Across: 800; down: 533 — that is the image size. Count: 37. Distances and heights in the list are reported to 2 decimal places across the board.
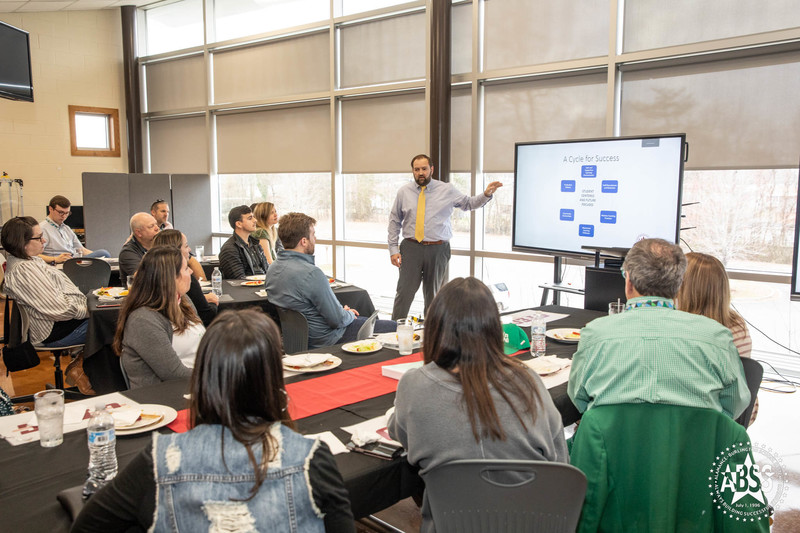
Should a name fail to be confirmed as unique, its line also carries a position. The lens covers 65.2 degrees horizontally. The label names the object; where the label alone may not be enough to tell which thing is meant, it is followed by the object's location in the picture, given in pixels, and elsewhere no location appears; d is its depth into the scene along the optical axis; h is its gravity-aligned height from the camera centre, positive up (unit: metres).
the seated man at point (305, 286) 3.47 -0.53
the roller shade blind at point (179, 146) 8.56 +0.62
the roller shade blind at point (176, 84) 8.39 +1.46
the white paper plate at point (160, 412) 1.72 -0.65
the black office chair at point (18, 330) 3.87 -0.87
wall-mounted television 5.62 +1.16
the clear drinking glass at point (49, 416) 1.67 -0.60
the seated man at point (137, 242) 4.50 -0.39
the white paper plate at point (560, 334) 2.88 -0.67
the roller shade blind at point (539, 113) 5.23 +0.69
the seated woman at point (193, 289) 3.56 -0.57
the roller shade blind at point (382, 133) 6.33 +0.61
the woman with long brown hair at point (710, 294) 2.35 -0.38
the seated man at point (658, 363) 1.66 -0.46
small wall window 8.58 +0.83
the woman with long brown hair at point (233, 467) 1.13 -0.50
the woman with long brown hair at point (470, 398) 1.48 -0.49
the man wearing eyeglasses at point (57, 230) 6.66 -0.43
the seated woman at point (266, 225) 5.44 -0.30
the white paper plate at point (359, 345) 2.64 -0.66
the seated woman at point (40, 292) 3.82 -0.64
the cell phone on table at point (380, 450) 1.62 -0.67
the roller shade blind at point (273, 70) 7.12 +1.45
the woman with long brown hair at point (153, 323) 2.35 -0.50
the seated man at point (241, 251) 5.11 -0.50
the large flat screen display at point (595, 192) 4.17 +0.00
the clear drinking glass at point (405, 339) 2.61 -0.61
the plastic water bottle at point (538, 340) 2.63 -0.62
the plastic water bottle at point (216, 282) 4.30 -0.63
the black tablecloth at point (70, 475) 1.36 -0.69
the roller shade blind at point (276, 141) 7.23 +0.61
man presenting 5.59 -0.34
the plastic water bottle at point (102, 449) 1.47 -0.62
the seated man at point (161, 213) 6.41 -0.24
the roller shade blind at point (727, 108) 4.38 +0.63
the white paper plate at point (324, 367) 2.33 -0.66
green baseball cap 2.73 -0.64
